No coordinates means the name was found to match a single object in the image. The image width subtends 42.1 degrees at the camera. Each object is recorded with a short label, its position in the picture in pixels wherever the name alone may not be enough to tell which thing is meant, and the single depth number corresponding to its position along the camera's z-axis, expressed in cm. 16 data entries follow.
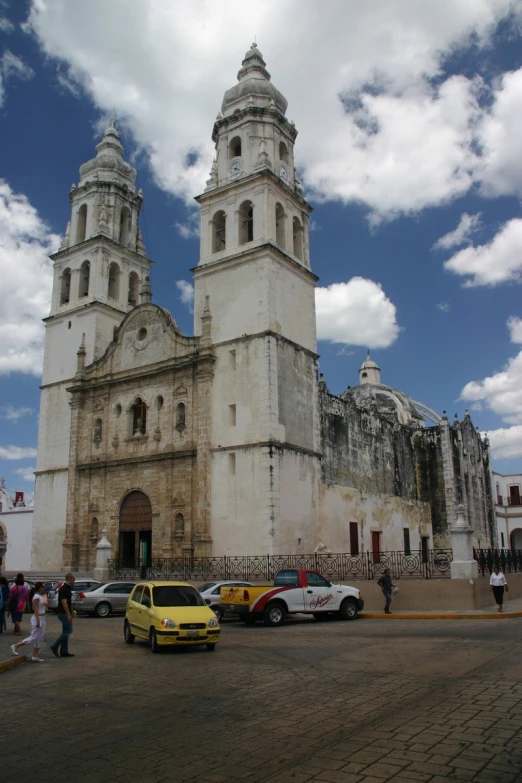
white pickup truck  1759
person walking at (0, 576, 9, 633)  1558
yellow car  1282
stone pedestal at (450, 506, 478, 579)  1989
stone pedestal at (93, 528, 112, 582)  2889
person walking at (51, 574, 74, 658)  1222
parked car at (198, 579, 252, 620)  1977
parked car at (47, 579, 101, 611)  2197
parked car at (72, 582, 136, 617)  2152
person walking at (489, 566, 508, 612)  1939
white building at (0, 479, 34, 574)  4491
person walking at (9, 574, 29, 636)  1643
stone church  2844
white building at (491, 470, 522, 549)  6438
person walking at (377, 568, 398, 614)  1955
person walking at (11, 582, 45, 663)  1205
